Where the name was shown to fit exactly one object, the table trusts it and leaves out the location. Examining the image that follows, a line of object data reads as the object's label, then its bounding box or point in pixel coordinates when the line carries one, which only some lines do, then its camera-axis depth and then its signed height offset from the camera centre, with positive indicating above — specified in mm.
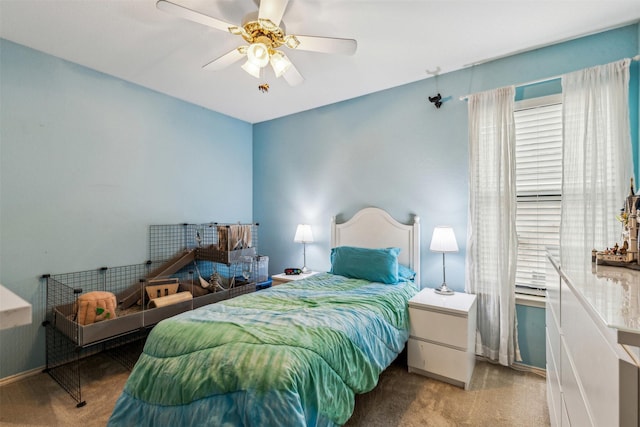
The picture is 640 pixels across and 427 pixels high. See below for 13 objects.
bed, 1315 -754
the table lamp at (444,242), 2664 -260
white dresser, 618 -370
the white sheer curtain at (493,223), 2547 -86
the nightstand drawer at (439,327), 2270 -904
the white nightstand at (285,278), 3461 -757
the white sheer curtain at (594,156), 2098 +414
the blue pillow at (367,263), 2824 -500
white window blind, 2477 +242
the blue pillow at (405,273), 2939 -599
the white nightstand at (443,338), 2271 -990
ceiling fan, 1704 +1114
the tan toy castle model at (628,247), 1384 -161
